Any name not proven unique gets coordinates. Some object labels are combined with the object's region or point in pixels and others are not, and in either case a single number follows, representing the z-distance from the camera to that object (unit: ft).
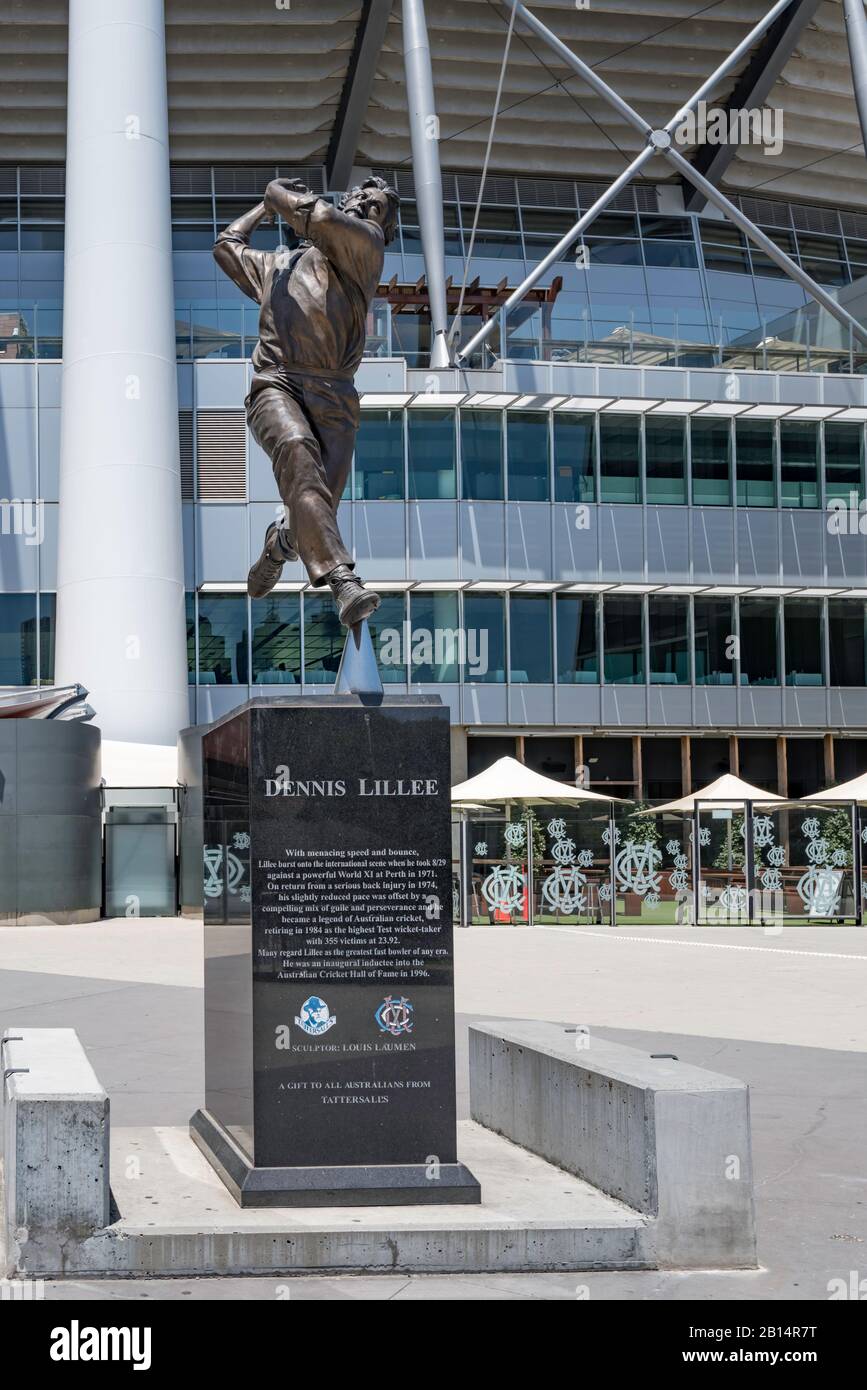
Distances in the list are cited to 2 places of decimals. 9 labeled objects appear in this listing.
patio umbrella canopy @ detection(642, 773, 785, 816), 94.94
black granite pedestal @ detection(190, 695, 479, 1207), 21.42
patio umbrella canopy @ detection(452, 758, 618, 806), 101.19
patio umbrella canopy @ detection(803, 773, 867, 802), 101.76
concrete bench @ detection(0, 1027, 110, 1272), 19.29
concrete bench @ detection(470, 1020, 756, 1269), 20.01
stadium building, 121.49
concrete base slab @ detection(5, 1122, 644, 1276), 19.34
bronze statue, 24.31
